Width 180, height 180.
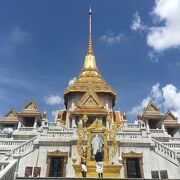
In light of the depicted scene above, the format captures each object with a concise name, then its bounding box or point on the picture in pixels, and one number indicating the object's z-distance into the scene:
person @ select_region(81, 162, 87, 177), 11.78
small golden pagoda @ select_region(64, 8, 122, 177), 13.37
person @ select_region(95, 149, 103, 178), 11.98
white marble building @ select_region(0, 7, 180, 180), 14.30
